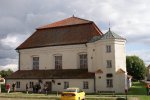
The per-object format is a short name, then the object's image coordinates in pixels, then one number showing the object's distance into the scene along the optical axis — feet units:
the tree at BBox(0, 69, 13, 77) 303.41
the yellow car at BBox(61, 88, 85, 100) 62.81
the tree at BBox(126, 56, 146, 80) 199.41
